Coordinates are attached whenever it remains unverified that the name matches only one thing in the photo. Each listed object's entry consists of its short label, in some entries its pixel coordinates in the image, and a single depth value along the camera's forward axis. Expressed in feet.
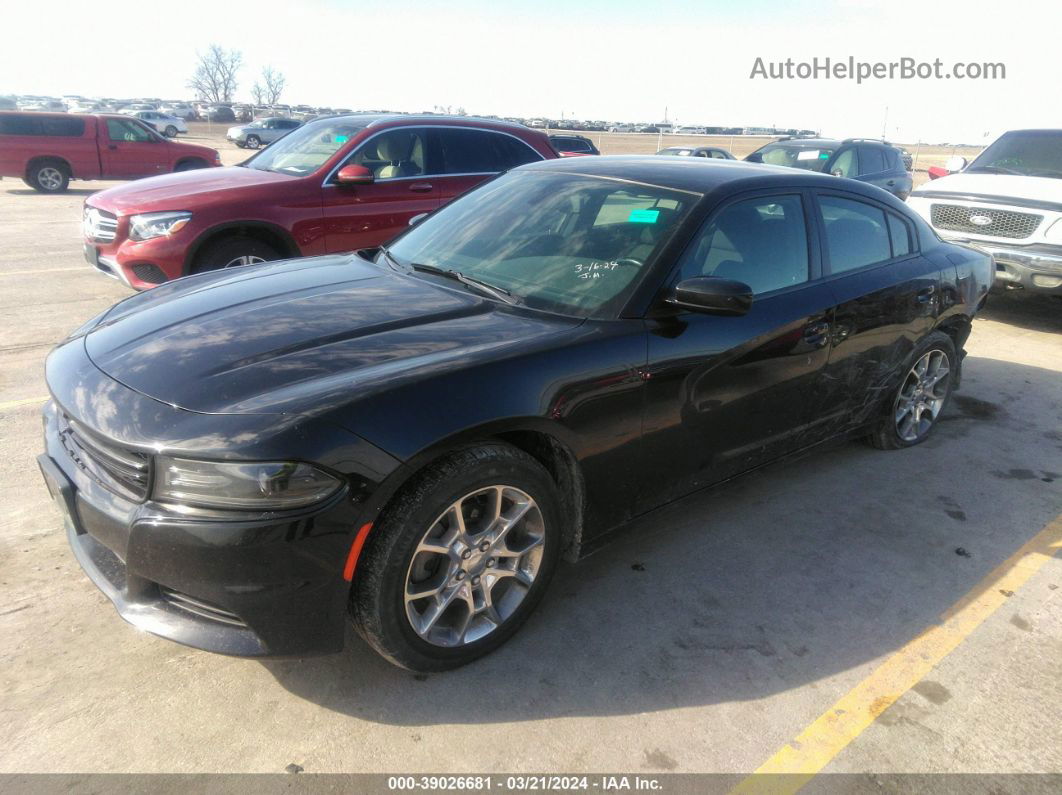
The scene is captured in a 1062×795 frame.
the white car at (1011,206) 24.40
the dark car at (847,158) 41.91
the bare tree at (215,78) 313.94
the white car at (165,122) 118.90
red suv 19.65
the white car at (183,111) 197.65
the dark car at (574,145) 47.26
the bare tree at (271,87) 322.55
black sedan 7.17
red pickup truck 52.60
